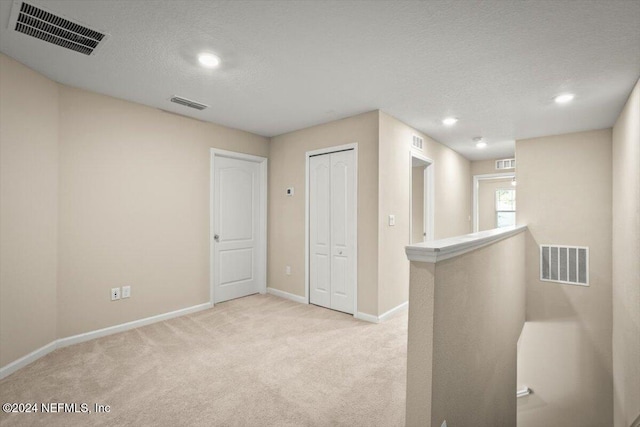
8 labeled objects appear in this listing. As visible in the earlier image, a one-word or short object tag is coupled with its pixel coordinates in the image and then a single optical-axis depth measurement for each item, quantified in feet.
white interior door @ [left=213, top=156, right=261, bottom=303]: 13.85
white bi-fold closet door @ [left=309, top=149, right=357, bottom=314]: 12.57
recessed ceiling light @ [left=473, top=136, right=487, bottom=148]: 16.07
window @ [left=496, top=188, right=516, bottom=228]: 24.94
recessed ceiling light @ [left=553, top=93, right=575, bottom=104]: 10.18
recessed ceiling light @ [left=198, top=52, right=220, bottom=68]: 7.68
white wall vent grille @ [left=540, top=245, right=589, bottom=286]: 14.34
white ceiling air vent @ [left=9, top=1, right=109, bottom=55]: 6.08
